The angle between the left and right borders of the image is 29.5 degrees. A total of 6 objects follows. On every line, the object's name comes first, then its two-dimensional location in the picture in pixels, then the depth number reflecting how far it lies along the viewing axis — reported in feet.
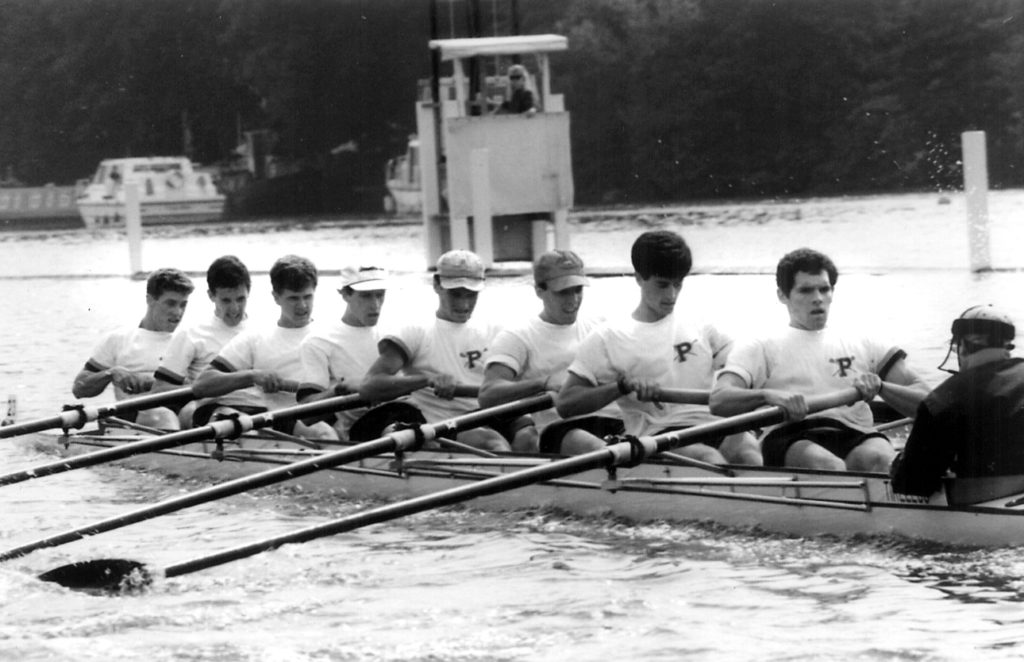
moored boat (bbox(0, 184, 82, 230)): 163.73
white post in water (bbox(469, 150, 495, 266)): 75.31
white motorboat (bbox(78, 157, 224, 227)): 150.92
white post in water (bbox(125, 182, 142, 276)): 92.99
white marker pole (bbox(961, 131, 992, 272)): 66.23
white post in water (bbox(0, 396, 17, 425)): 39.50
